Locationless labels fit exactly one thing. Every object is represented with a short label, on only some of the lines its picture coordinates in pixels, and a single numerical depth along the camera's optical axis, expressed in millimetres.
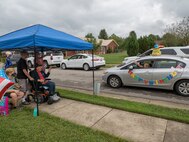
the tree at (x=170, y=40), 27302
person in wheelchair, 4811
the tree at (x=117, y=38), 90562
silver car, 5618
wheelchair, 4895
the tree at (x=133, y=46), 26344
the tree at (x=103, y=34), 96844
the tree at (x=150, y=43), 26403
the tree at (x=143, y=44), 26781
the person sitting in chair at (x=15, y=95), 4361
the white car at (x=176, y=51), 9172
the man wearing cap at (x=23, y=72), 4812
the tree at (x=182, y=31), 24500
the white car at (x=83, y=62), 13214
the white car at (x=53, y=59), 16031
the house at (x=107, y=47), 53094
